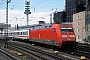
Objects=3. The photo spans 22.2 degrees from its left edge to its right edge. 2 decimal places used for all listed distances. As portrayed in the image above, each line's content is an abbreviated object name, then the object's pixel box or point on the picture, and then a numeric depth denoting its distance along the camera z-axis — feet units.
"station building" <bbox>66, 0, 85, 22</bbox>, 325.52
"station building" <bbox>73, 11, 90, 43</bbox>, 265.95
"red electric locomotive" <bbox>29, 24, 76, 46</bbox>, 86.17
